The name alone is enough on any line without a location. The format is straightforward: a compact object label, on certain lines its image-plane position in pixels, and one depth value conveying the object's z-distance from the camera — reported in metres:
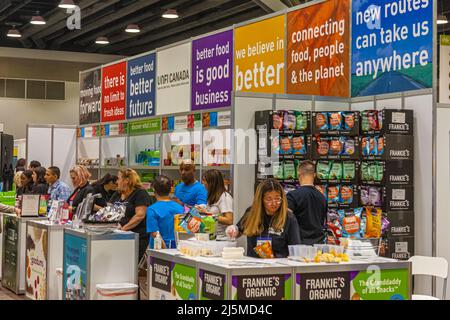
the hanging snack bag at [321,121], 6.96
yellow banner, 8.21
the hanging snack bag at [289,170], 6.98
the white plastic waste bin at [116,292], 5.60
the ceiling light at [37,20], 13.93
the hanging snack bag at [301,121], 6.97
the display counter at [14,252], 8.29
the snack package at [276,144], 6.93
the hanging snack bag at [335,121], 6.88
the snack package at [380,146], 6.52
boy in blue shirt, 6.27
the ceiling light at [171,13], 13.56
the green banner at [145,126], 10.70
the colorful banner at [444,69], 9.68
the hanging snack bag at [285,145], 6.93
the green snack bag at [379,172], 6.54
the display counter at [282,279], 4.17
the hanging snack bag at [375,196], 6.57
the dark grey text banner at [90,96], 13.29
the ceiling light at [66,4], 11.80
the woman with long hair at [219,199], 7.02
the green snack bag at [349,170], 6.80
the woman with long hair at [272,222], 4.98
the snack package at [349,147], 6.79
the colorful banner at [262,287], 4.14
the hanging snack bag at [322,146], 6.93
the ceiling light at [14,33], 16.25
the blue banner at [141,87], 11.13
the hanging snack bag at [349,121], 6.82
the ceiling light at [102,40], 17.47
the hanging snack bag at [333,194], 6.85
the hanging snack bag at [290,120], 6.96
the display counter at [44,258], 7.11
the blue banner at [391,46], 6.44
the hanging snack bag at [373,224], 6.43
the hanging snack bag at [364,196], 6.69
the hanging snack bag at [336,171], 6.85
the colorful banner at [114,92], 12.18
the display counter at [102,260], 5.73
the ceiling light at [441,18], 12.08
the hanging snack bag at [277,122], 6.94
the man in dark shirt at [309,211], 6.21
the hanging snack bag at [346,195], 6.79
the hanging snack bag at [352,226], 6.44
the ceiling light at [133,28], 15.18
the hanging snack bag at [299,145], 6.95
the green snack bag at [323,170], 6.91
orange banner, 7.42
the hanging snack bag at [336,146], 6.83
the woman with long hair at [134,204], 6.75
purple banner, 9.00
